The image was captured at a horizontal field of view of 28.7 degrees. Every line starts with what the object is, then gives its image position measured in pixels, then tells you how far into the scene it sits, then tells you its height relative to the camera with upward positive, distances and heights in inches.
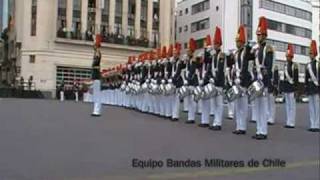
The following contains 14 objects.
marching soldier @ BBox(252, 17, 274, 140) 437.9 +25.4
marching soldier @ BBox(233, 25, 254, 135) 453.1 +19.3
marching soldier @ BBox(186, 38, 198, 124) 568.1 +22.2
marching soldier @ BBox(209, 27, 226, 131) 504.7 +24.2
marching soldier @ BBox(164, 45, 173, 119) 634.8 +24.5
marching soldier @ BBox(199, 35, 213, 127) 518.9 +21.3
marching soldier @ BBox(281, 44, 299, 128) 566.3 +13.9
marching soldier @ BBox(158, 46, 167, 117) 655.8 +25.7
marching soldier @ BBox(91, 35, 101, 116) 657.6 +22.9
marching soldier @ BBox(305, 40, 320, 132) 519.2 +10.3
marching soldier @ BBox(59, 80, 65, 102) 1653.5 +31.4
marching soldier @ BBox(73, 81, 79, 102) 1575.3 +27.7
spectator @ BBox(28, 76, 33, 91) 1900.6 +55.8
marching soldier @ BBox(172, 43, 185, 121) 606.5 +23.3
